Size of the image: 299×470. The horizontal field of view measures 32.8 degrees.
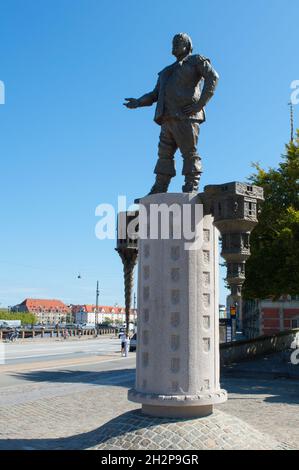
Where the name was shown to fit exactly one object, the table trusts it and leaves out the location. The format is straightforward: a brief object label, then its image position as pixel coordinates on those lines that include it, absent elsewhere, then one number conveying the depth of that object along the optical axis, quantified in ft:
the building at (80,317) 624.71
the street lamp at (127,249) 31.99
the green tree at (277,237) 71.60
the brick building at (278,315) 141.28
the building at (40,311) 643.04
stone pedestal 25.49
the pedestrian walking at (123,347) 109.50
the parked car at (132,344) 127.51
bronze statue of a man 28.89
